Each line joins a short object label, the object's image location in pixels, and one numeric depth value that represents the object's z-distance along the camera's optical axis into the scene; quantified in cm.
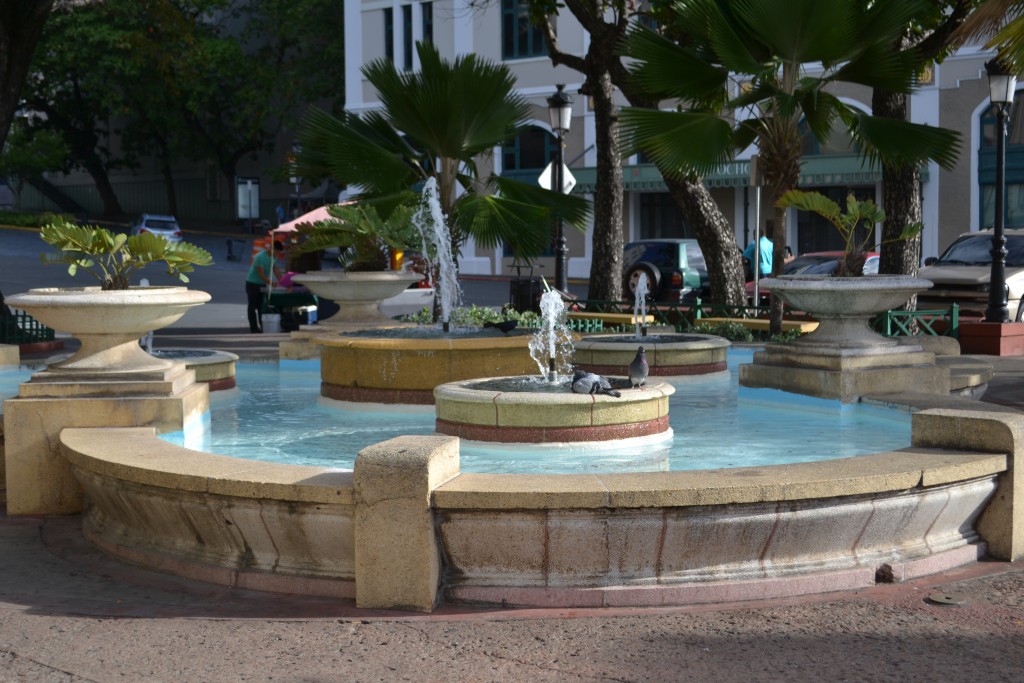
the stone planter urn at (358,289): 1501
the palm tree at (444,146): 1278
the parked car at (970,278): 2003
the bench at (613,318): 1759
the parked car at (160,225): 4908
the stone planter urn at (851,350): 1048
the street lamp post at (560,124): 2108
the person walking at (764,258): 2477
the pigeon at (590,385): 871
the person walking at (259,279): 2056
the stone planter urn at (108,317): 830
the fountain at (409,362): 1116
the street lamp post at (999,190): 1812
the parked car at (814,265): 2406
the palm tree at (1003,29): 1199
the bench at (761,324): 1530
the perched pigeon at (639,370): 886
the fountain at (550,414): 850
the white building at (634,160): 3475
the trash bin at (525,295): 2147
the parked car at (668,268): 3036
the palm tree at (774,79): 1262
